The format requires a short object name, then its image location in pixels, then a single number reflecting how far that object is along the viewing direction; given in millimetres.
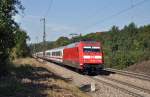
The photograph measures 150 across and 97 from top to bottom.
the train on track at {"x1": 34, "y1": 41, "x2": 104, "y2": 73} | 15757
